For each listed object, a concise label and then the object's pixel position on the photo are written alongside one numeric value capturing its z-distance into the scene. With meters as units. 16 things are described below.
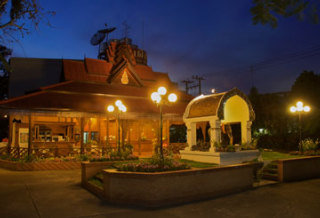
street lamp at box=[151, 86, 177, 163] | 10.05
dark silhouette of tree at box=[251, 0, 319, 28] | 5.02
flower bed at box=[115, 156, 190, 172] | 8.81
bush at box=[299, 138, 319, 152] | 15.47
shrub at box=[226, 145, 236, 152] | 12.68
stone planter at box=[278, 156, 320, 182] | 11.67
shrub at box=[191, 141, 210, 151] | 13.77
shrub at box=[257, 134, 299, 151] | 22.66
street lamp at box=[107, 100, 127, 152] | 14.46
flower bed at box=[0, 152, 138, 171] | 14.80
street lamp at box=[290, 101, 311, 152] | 15.74
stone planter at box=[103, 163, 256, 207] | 8.03
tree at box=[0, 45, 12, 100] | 30.78
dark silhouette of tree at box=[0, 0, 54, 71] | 7.26
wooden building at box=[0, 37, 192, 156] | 17.36
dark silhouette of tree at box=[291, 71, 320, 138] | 22.94
